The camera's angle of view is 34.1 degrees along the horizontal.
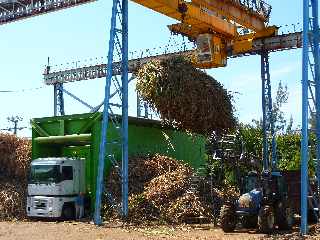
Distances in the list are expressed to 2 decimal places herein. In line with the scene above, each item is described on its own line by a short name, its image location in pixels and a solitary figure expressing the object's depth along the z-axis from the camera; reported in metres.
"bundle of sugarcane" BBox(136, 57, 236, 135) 17.91
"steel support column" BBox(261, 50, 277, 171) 26.20
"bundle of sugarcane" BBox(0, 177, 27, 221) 20.89
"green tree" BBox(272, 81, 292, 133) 54.34
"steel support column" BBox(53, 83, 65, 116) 44.81
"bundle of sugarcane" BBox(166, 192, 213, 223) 17.78
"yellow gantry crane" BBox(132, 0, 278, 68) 19.00
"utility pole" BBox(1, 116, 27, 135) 60.67
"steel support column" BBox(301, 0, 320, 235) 14.05
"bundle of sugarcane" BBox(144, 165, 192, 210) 18.52
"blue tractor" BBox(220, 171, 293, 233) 14.24
